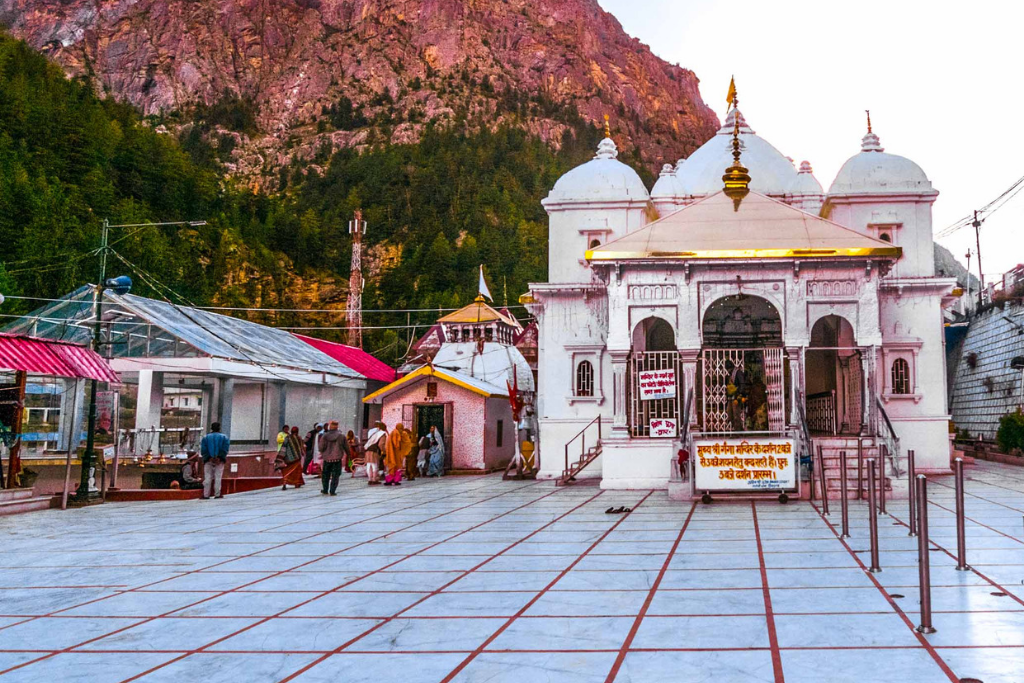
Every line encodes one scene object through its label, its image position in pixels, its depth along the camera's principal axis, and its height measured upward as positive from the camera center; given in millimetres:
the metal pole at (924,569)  5387 -751
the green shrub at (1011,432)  27062 +425
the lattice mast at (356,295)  73688 +12092
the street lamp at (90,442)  16192 -164
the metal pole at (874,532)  7516 -743
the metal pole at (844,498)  9742 -613
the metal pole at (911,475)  7714 -277
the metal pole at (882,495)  10609 -632
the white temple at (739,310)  17953 +2973
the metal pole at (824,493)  11788 -671
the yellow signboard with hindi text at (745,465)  14438 -371
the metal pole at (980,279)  38094 +7422
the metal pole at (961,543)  7329 -812
